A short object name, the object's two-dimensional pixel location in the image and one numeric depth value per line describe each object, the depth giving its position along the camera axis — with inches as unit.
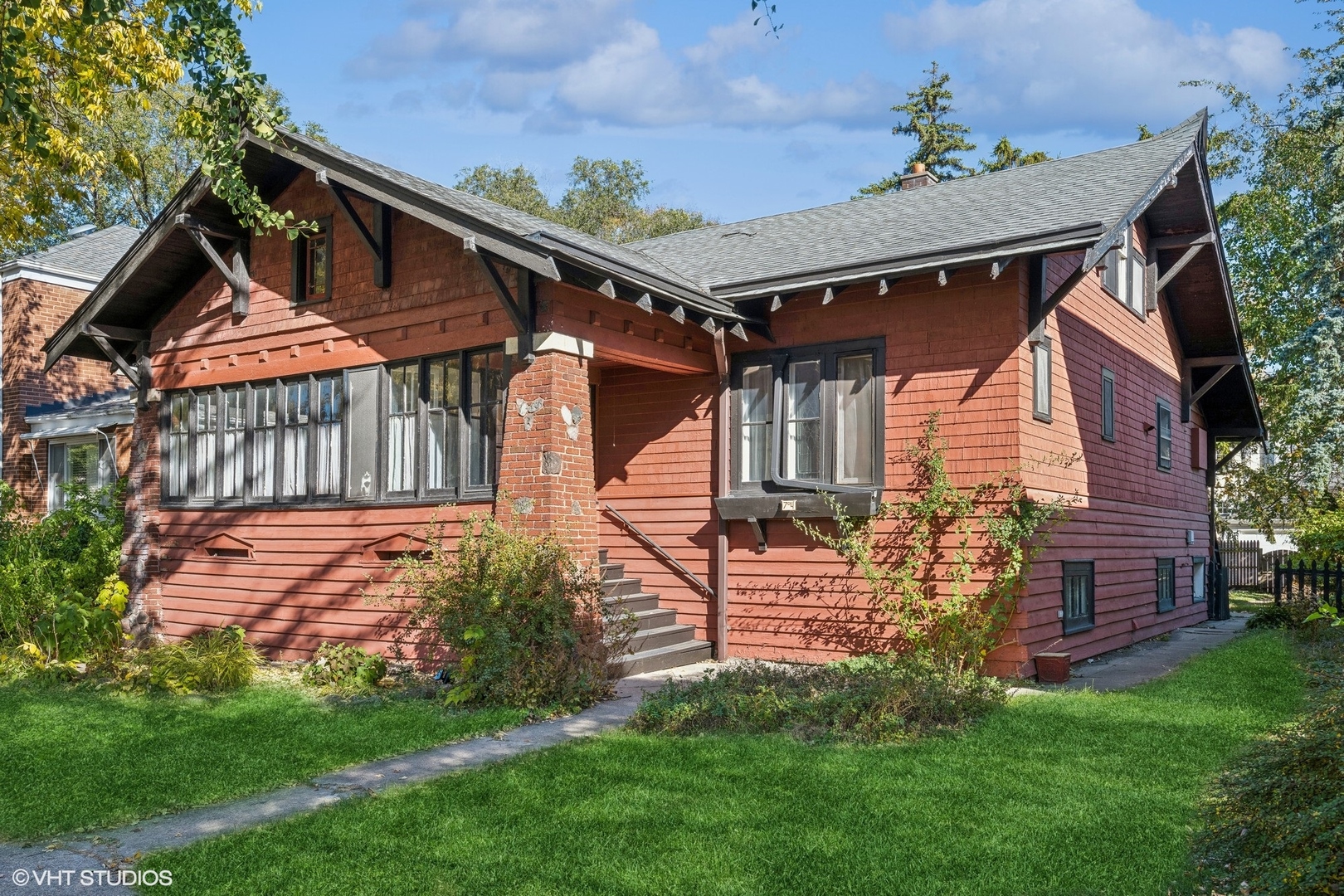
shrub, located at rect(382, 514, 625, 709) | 352.2
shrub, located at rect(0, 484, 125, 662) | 464.4
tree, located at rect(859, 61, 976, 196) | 1483.8
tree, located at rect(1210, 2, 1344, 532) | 676.1
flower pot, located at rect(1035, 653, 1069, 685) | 400.5
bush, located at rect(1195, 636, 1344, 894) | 155.9
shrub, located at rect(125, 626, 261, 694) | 397.7
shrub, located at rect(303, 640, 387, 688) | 406.6
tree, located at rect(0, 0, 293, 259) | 320.5
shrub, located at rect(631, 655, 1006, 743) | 298.4
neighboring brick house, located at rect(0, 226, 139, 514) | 814.5
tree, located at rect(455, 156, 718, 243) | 1665.8
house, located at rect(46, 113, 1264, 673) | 400.8
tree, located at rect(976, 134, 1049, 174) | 1309.1
